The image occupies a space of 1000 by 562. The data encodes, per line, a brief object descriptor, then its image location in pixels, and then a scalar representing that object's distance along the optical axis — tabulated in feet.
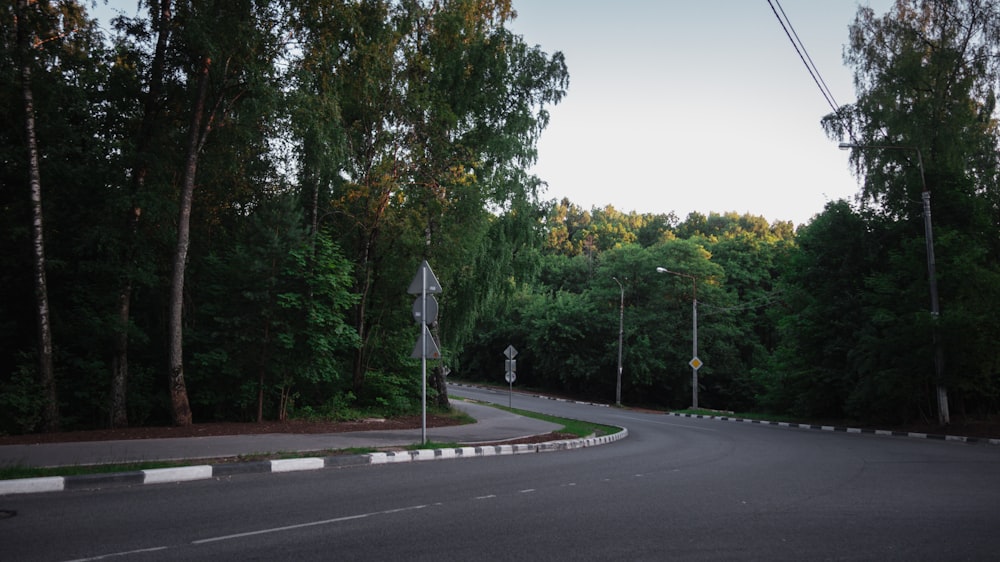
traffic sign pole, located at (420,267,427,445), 41.47
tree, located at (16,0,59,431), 44.19
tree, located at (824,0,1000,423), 75.31
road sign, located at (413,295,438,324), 41.32
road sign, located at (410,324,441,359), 41.96
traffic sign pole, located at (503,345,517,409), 108.68
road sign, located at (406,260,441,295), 42.80
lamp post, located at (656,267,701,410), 123.85
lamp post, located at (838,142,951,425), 67.12
